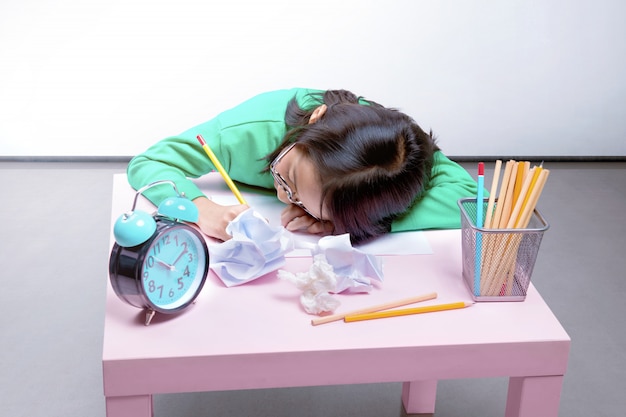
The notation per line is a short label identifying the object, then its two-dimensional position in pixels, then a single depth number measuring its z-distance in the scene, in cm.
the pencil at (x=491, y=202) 106
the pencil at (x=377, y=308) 95
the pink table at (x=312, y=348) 88
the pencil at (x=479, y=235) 101
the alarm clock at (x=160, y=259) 91
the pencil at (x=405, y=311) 96
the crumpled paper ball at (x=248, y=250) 106
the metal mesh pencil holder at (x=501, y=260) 101
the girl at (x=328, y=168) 120
